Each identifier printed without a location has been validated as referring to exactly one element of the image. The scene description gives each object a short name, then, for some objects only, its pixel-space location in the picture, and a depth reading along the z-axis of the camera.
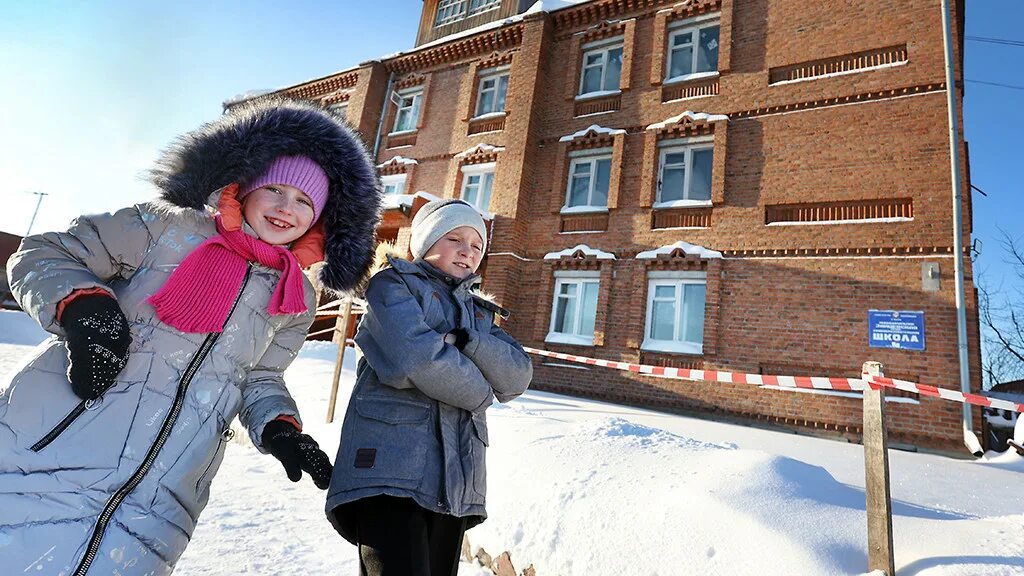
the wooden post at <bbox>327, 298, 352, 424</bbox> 5.61
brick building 7.95
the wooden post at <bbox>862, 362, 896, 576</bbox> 2.32
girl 1.19
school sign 7.48
